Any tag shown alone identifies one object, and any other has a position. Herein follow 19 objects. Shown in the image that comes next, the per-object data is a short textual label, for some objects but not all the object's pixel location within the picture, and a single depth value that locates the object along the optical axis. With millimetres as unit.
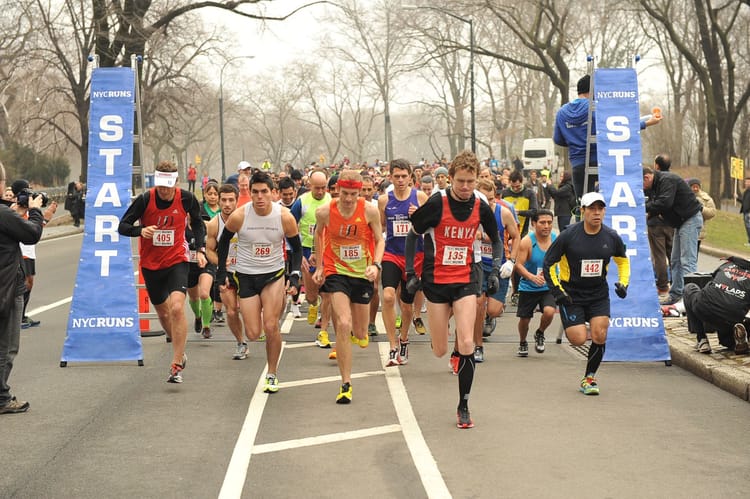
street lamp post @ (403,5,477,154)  37981
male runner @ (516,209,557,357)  11705
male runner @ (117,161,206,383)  10039
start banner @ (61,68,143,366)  11109
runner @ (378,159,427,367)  11094
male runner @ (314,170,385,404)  9391
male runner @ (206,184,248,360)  11586
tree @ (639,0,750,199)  37219
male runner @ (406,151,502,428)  8500
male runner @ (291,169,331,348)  13042
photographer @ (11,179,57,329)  9062
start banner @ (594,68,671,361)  11188
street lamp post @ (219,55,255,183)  64625
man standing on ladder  12523
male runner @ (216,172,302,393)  9688
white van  66938
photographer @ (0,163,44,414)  8531
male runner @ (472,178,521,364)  10664
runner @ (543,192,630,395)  9570
